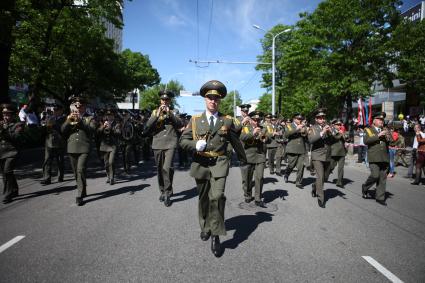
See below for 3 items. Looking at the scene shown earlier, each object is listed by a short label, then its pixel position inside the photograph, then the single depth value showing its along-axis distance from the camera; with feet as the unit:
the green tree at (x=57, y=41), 50.39
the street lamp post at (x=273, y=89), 84.12
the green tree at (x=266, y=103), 187.15
